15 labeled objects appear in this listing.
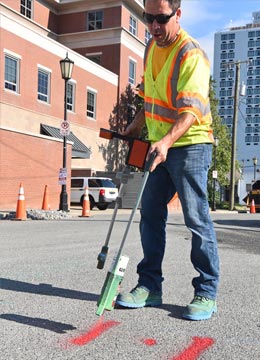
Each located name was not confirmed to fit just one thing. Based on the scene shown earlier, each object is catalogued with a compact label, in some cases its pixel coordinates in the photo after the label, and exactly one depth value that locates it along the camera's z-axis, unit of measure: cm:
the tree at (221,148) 3588
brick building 2022
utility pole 3162
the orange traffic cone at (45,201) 1716
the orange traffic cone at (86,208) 1569
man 317
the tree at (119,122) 3553
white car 2288
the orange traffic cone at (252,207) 2717
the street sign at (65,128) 1612
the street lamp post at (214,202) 2814
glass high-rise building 8825
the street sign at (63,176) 1608
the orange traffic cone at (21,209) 1305
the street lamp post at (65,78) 1666
